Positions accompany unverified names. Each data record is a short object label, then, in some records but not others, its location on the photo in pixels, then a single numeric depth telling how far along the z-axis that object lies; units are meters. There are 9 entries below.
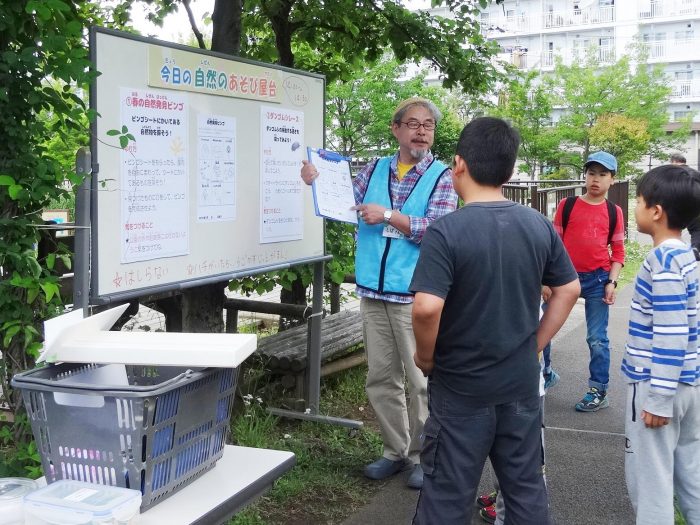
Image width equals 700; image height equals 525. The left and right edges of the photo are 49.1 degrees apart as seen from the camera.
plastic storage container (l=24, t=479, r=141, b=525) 1.71
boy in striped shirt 2.94
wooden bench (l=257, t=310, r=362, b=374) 5.21
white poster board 3.12
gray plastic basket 1.90
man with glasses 4.10
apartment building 54.34
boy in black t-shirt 2.51
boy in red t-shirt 5.44
